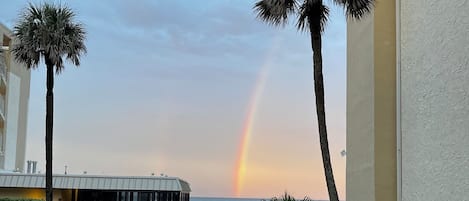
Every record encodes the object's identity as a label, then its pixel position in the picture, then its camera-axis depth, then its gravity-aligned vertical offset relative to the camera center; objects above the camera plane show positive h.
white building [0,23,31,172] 42.56 +0.73
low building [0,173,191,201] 33.75 -3.10
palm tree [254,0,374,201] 14.73 +2.50
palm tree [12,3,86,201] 22.80 +2.79
